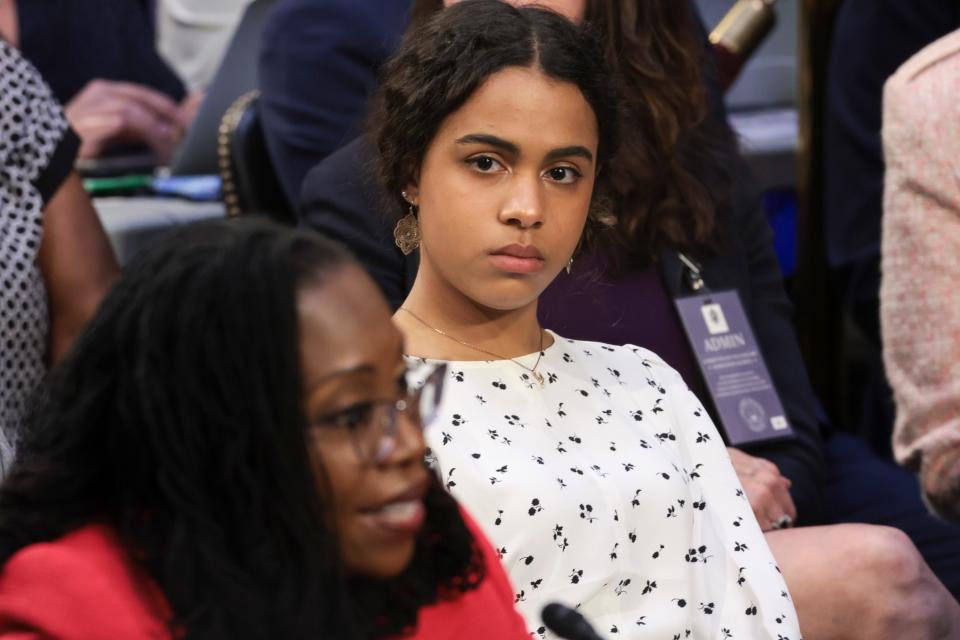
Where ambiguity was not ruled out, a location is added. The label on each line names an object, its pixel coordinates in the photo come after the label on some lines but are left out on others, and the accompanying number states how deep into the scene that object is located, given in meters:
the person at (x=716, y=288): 4.68
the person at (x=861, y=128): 5.61
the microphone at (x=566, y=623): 4.25
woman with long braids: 4.16
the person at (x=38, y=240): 4.89
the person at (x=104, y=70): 5.67
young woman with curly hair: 4.53
